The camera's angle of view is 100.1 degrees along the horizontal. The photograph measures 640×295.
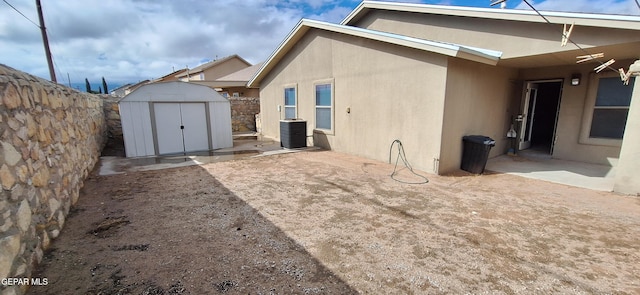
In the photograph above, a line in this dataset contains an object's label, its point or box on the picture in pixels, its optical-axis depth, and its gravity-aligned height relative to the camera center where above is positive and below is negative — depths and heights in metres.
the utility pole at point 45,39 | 11.94 +3.16
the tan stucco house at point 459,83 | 5.12 +0.58
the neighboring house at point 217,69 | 24.93 +3.71
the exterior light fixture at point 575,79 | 6.65 +0.64
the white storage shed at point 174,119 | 7.80 -0.36
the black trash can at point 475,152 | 5.83 -1.04
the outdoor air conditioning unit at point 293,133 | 9.06 -0.90
